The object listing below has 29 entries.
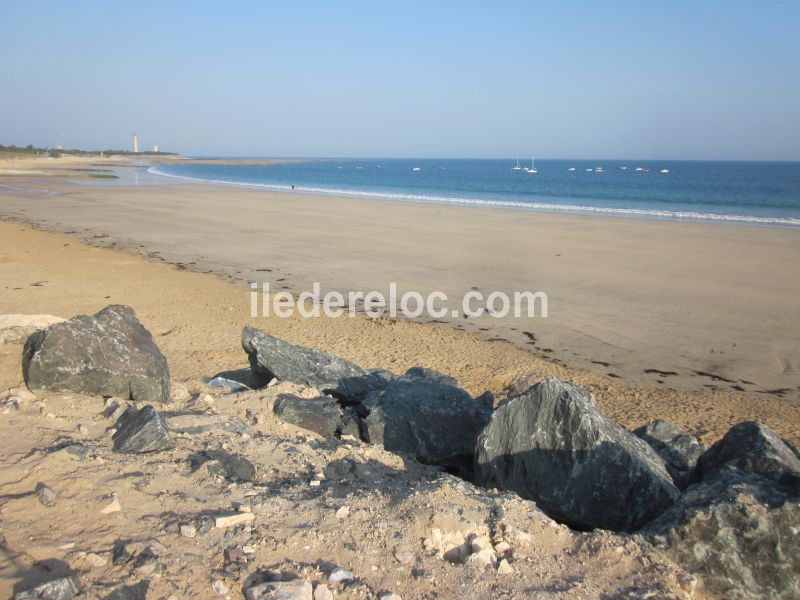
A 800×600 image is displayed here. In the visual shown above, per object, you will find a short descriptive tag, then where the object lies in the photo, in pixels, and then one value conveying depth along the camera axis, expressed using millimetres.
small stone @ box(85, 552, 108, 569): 2852
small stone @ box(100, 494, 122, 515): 3321
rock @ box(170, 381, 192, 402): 5667
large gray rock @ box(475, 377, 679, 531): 4066
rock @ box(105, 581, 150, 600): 2641
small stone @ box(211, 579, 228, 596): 2758
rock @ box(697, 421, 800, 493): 4020
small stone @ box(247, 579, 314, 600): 2684
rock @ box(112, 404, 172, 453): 4227
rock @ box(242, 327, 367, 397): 6242
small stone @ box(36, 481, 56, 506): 3346
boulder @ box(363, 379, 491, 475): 5297
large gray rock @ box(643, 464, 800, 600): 3141
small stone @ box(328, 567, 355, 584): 2857
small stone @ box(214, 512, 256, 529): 3236
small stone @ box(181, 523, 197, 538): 3139
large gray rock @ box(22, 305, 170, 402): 5008
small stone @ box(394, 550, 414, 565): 3047
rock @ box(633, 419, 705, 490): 5066
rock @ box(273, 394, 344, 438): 5410
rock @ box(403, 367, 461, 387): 6480
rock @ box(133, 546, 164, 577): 2820
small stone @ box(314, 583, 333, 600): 2723
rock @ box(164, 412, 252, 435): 4797
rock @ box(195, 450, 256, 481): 4035
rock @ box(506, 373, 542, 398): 6738
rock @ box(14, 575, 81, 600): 2543
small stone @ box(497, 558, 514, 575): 2980
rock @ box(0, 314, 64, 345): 5930
